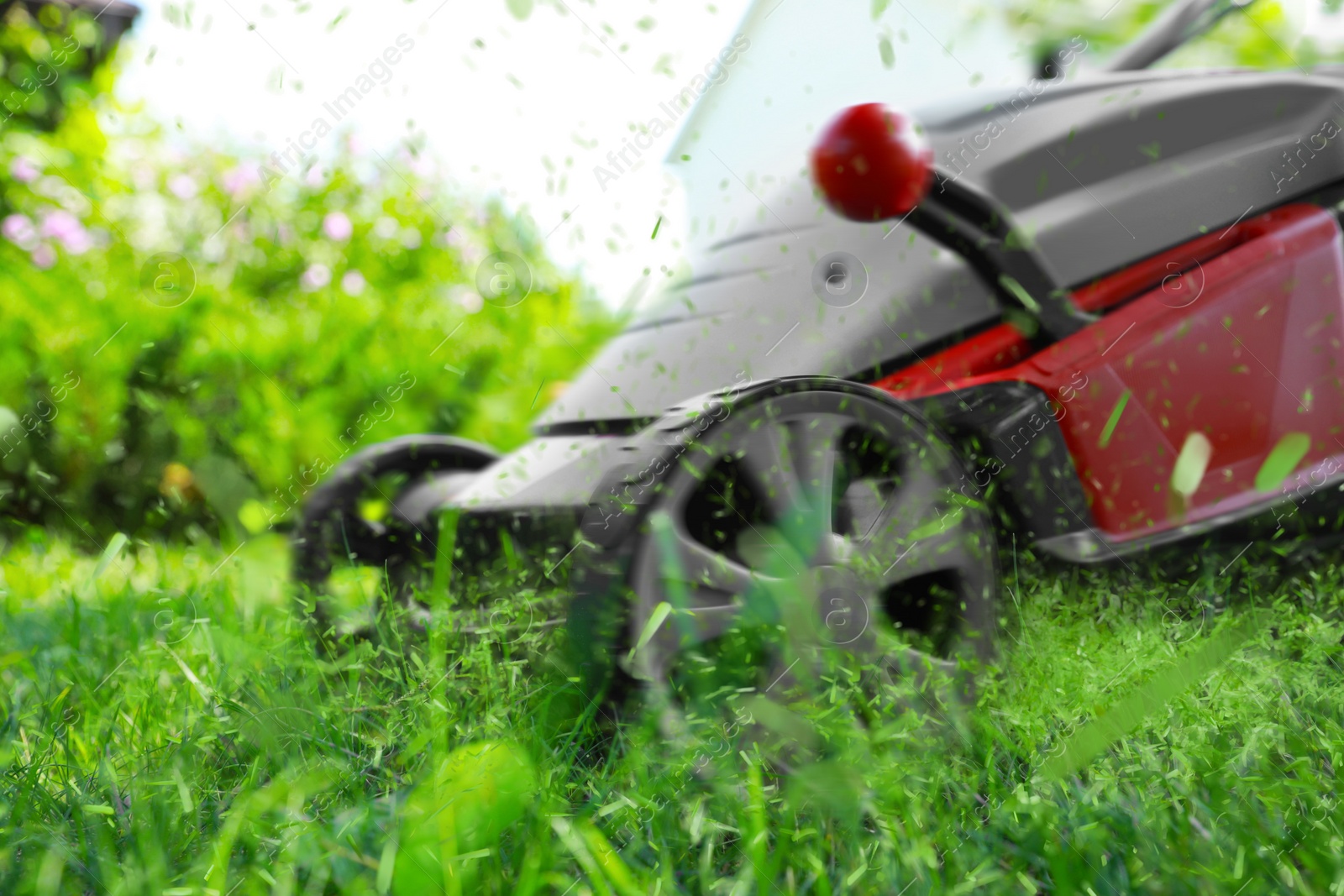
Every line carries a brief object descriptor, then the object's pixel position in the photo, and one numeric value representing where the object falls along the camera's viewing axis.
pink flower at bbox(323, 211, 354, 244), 4.12
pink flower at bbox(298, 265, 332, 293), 4.01
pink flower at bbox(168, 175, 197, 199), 3.90
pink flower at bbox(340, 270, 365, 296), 4.05
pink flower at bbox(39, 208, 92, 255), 3.64
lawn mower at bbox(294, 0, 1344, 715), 1.42
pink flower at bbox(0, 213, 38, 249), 3.65
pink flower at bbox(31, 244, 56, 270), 3.63
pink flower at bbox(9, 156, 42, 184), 3.76
